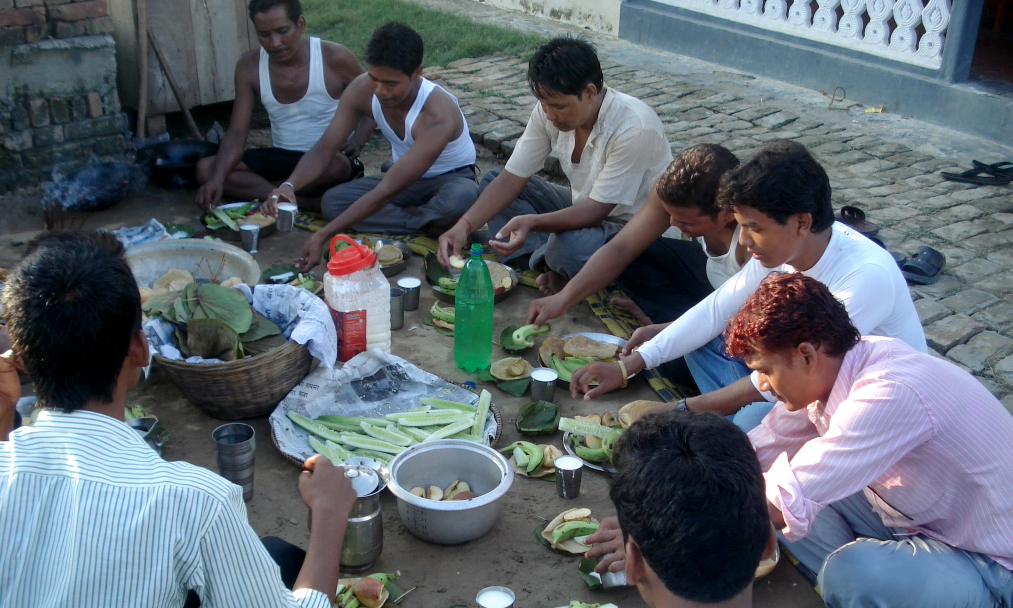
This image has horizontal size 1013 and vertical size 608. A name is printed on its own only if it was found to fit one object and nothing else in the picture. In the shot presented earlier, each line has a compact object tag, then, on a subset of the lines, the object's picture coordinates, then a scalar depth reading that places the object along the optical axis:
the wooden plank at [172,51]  6.66
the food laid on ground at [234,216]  5.62
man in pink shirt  2.44
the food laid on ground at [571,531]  3.20
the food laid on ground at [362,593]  2.84
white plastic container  4.03
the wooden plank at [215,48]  6.88
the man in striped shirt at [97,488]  1.60
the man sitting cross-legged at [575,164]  4.36
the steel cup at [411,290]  4.84
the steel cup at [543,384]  3.99
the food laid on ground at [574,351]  4.27
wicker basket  3.56
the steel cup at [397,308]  4.63
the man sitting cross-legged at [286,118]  5.95
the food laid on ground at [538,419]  3.81
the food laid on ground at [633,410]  3.69
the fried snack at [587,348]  4.29
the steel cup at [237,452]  3.27
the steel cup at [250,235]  5.37
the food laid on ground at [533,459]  3.61
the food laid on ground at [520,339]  4.46
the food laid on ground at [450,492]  3.24
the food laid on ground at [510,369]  4.21
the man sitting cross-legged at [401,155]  5.00
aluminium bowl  3.11
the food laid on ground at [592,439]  3.64
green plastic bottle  4.18
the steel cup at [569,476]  3.41
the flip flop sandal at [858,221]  5.13
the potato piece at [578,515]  3.28
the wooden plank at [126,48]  6.36
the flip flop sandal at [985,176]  6.39
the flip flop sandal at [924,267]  5.15
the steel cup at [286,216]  5.33
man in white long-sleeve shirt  3.05
